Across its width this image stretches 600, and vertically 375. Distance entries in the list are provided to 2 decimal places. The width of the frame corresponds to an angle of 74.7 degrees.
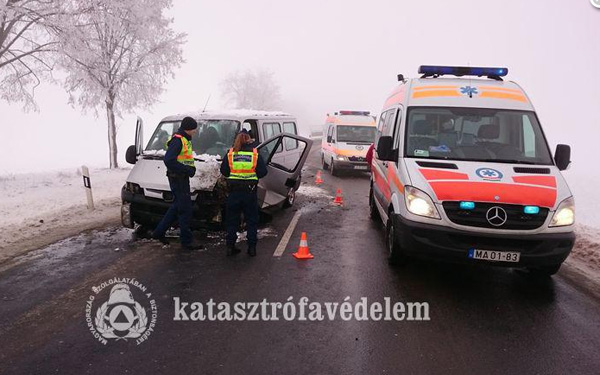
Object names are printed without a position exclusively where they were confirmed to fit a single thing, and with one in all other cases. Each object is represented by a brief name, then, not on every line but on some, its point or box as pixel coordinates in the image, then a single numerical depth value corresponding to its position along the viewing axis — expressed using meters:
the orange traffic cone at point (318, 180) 13.55
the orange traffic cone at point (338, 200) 9.98
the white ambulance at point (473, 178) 4.39
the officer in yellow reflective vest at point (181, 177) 5.76
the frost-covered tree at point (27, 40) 12.51
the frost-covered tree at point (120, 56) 14.38
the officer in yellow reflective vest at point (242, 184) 5.61
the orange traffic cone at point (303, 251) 5.79
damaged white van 6.23
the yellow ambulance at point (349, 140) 14.75
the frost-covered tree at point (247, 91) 54.94
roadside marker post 9.12
